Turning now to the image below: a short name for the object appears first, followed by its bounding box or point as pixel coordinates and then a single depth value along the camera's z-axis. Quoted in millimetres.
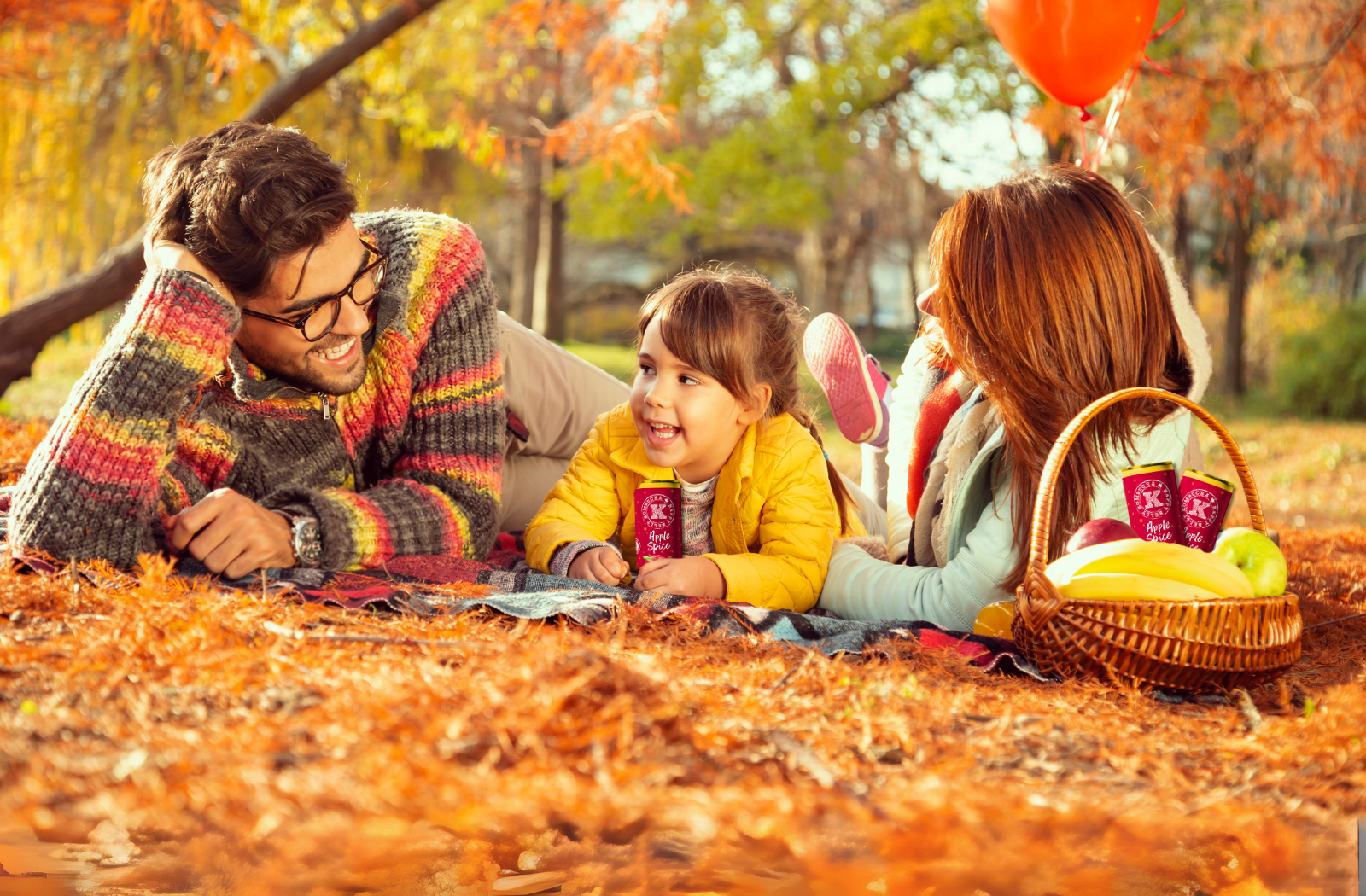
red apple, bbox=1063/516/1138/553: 1818
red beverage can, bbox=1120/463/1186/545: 1974
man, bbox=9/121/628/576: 2049
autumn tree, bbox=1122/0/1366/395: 5258
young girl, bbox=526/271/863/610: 2438
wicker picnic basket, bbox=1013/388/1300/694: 1617
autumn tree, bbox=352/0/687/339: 6277
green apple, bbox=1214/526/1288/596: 1779
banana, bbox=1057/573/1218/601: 1643
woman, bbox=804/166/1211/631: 2090
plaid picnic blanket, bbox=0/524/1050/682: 1874
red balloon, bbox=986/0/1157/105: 3025
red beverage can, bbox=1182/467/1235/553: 1999
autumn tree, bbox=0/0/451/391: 6641
